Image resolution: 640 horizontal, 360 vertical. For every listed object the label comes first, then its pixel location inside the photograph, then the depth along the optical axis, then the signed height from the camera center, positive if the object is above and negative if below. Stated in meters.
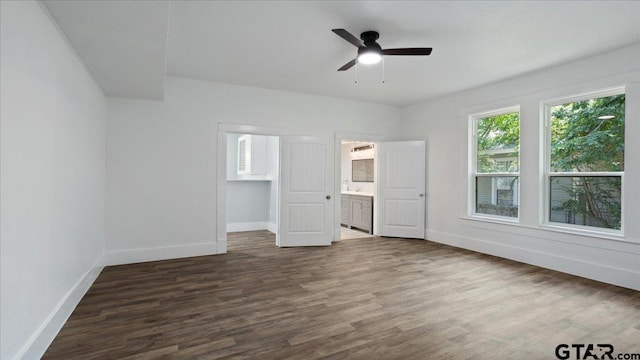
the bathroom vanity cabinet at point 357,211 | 6.80 -0.74
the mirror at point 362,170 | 7.84 +0.23
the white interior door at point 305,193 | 5.43 -0.26
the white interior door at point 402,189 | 6.12 -0.19
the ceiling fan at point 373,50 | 3.16 +1.34
